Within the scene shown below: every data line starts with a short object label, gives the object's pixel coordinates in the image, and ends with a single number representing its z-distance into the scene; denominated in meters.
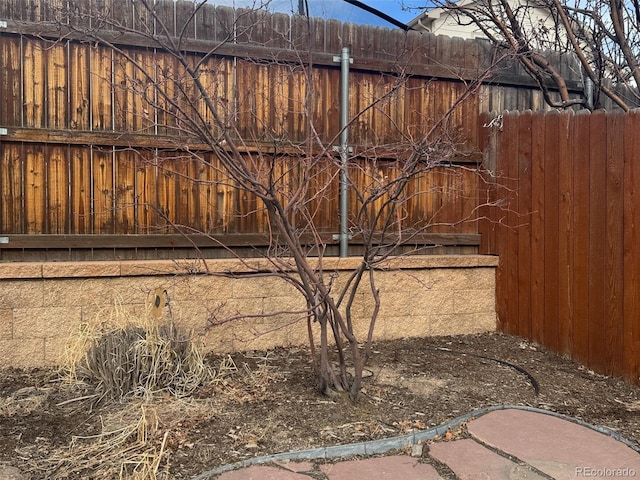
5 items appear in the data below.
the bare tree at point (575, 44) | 5.80
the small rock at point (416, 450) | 3.12
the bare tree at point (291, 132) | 3.76
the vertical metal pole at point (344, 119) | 5.15
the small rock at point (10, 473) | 2.82
